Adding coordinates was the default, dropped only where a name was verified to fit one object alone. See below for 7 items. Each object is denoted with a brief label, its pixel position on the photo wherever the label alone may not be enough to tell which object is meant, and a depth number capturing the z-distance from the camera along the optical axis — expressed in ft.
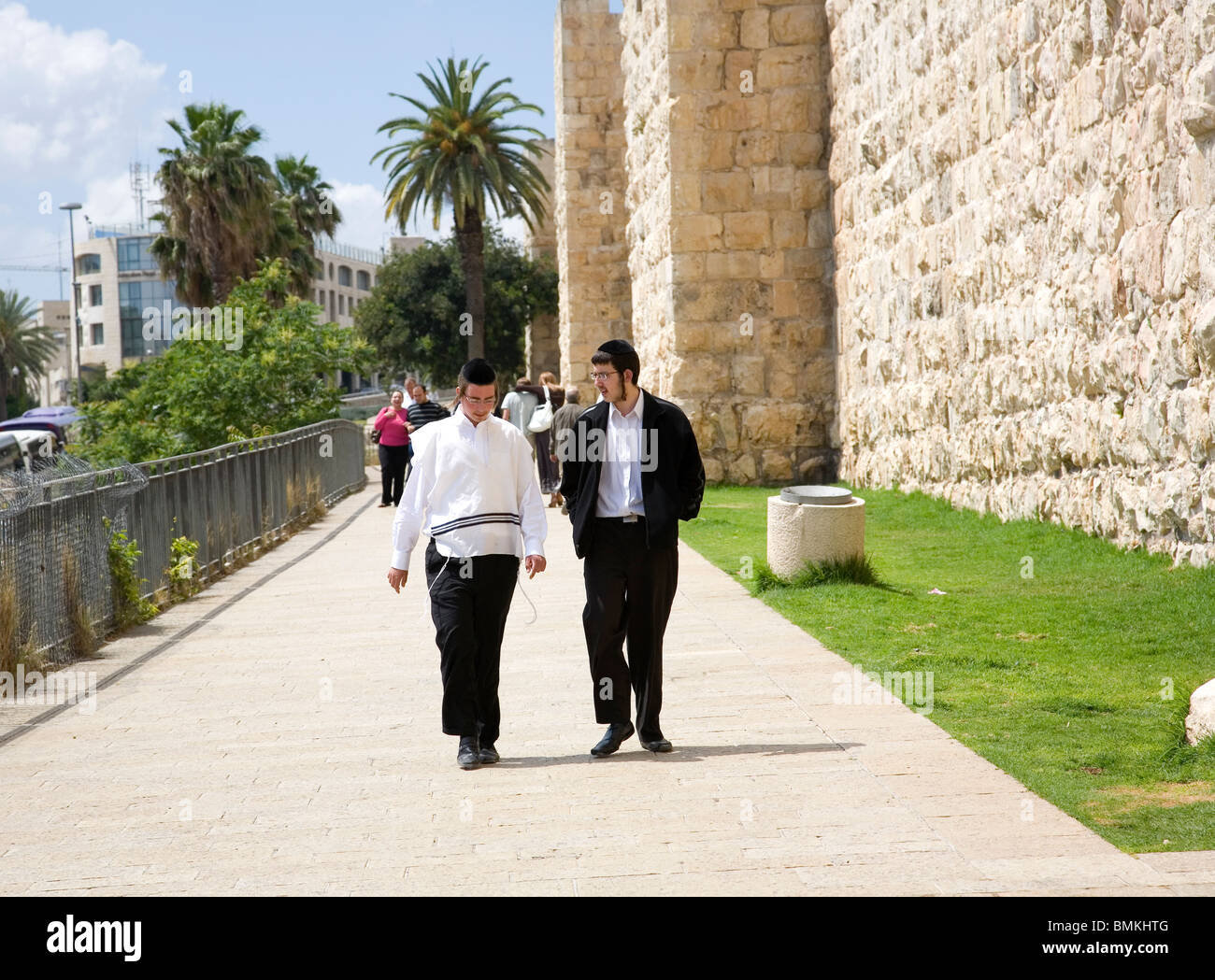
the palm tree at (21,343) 283.79
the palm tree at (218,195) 121.29
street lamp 219.14
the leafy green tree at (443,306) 153.58
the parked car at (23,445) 91.81
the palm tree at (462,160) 125.80
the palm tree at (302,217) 140.97
